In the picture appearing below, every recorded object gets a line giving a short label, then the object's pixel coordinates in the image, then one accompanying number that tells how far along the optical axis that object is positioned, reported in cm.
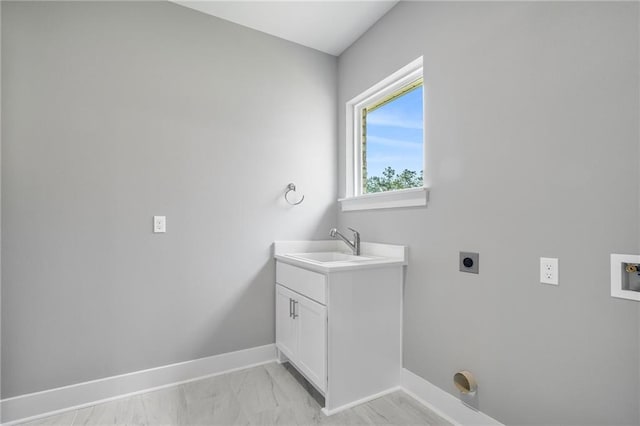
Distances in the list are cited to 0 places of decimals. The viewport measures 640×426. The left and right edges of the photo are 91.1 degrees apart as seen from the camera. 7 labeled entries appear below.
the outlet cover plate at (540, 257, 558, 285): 129
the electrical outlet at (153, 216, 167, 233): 207
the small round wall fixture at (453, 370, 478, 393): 159
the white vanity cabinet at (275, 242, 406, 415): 178
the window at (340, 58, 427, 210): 212
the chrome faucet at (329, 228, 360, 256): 240
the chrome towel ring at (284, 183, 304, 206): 254
